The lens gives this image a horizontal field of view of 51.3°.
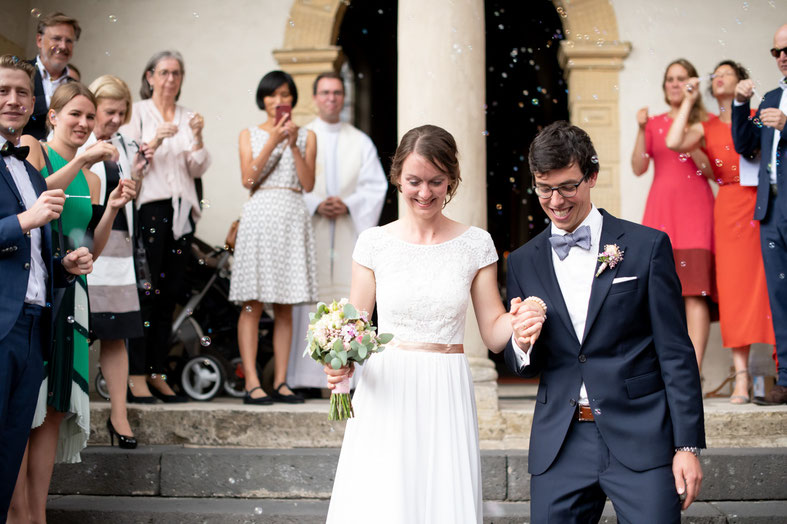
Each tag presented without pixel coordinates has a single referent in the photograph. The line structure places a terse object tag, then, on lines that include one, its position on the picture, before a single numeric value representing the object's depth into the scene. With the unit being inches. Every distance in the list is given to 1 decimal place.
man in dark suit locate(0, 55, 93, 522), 137.3
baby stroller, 263.7
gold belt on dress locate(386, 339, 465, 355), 126.4
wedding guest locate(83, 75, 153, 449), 200.1
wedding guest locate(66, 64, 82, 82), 218.4
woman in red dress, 245.6
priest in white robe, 267.7
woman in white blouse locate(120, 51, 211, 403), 237.0
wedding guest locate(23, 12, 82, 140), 209.2
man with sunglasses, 193.9
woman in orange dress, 240.4
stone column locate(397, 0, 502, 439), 235.6
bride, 119.8
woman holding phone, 238.8
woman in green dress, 159.9
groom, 106.3
